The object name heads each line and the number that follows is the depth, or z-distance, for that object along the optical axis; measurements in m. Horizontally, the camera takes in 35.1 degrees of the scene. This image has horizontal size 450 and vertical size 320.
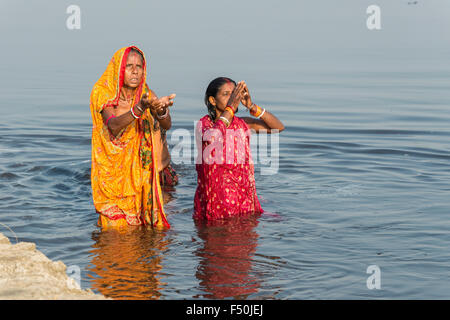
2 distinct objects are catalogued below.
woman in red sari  6.84
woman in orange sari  6.59
